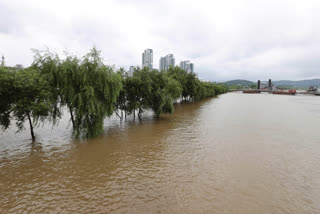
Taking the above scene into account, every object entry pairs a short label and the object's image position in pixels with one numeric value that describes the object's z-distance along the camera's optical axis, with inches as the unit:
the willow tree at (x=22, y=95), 458.0
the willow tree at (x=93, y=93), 550.0
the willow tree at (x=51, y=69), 542.5
